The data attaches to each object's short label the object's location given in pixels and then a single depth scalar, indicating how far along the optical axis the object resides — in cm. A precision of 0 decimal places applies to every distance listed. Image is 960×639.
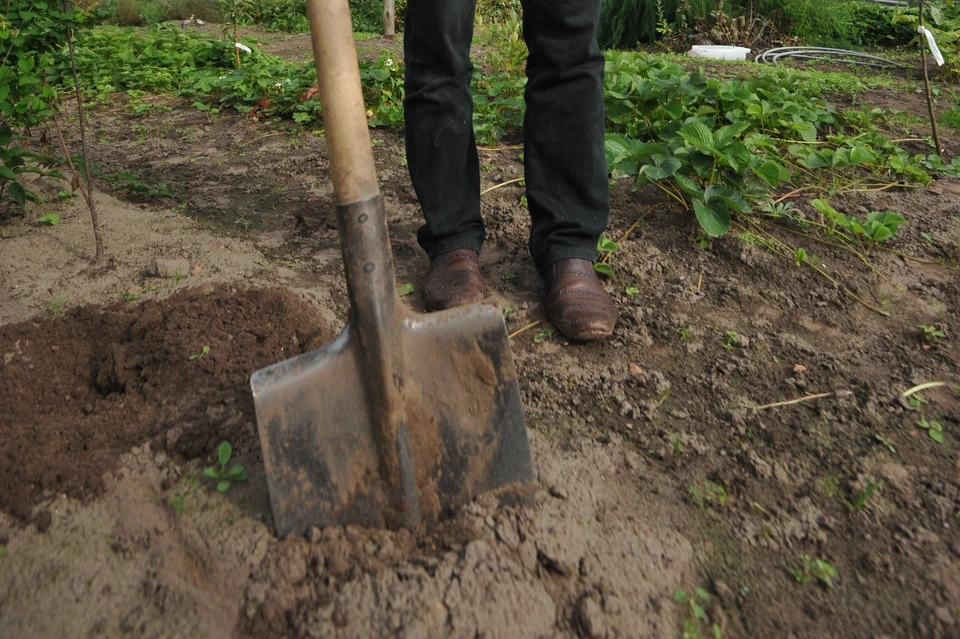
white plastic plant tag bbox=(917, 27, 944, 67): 298
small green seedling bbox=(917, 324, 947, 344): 194
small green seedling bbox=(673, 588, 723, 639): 118
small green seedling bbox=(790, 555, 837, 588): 128
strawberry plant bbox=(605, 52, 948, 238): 238
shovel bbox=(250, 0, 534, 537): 132
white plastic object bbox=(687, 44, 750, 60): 565
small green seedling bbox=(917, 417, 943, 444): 160
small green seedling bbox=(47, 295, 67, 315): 201
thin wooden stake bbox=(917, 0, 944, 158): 293
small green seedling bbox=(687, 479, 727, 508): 144
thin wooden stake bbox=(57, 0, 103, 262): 223
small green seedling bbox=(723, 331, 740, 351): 193
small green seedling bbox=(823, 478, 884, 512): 142
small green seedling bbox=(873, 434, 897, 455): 157
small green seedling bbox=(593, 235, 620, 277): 219
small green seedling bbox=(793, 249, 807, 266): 225
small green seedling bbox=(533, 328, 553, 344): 196
